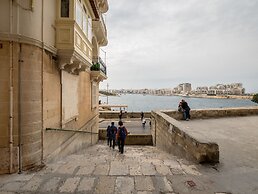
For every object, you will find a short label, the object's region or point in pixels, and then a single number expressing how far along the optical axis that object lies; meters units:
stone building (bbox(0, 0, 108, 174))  5.83
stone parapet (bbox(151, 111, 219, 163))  6.26
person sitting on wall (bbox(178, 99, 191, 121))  14.30
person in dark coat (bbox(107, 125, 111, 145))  13.28
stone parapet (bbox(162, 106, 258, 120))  14.70
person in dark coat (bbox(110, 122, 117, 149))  12.72
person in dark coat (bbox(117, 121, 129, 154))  10.05
